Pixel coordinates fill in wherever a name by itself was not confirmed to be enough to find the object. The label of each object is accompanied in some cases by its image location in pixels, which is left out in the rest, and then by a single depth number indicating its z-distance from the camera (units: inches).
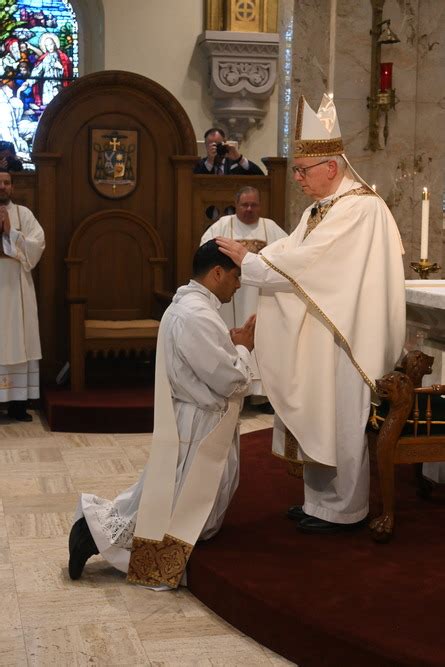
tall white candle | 195.8
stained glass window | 468.4
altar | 177.6
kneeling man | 154.9
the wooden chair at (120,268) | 313.6
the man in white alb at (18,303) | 285.6
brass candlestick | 198.4
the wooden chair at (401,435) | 158.9
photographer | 330.6
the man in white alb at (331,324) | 163.2
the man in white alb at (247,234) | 294.8
